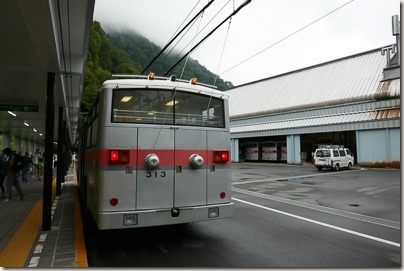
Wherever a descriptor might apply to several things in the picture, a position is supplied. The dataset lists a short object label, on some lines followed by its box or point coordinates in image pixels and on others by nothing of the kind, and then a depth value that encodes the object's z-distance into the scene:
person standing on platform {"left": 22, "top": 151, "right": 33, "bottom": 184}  17.98
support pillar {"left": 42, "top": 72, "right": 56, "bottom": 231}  8.45
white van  28.66
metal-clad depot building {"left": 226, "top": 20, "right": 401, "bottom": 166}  32.22
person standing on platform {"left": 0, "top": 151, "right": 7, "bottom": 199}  13.50
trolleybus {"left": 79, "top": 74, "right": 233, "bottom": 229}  6.12
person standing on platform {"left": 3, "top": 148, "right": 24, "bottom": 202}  12.09
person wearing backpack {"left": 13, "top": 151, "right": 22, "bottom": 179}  12.20
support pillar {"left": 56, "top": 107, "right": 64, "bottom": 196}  14.02
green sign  14.48
